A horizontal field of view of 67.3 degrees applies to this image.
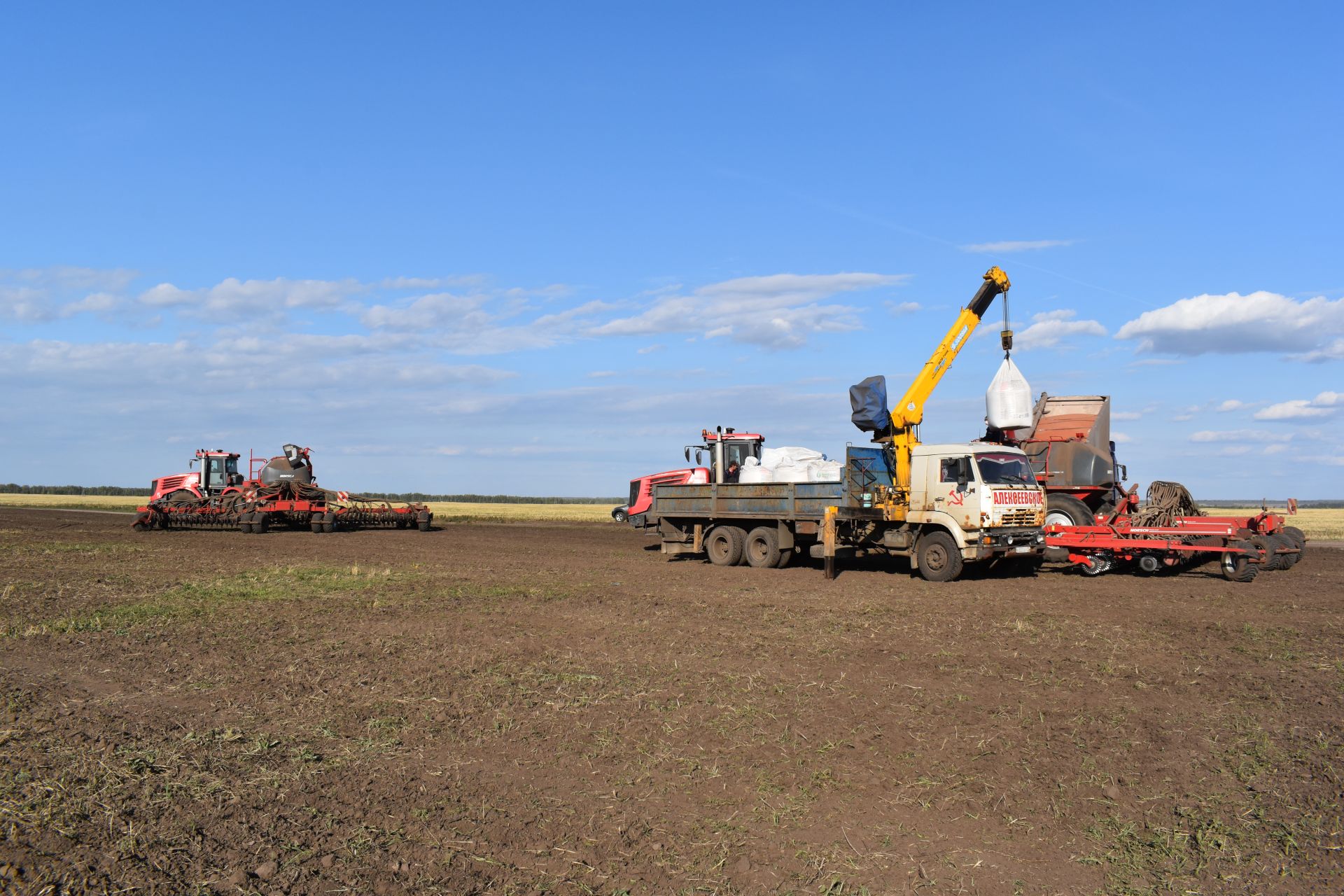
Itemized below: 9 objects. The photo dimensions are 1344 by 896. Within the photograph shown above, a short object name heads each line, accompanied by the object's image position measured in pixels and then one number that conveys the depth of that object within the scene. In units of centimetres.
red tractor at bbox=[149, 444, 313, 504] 3506
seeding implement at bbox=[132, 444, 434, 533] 3288
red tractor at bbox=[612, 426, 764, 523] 2291
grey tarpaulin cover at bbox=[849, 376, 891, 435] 1950
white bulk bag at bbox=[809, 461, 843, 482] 2088
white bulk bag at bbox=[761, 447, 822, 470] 2172
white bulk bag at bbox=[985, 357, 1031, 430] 2017
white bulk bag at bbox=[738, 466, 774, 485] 2167
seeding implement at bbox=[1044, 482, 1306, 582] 1825
